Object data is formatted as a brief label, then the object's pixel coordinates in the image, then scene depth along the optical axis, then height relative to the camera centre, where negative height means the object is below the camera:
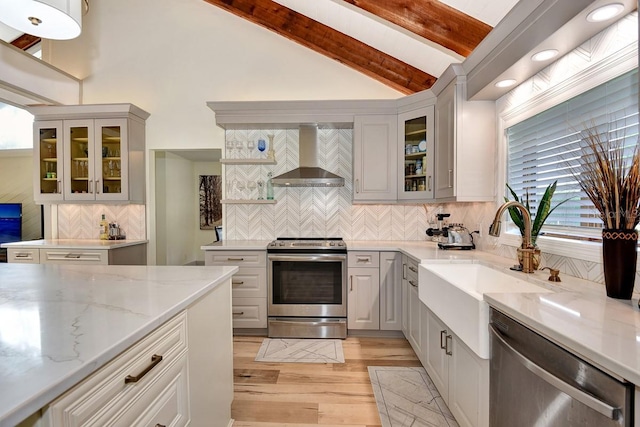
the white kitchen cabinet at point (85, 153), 3.56 +0.68
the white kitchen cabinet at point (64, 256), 3.29 -0.50
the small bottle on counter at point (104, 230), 3.79 -0.25
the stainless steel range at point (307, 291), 3.04 -0.82
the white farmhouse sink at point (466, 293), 1.35 -0.47
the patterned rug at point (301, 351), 2.64 -1.29
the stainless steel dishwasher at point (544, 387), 0.77 -0.53
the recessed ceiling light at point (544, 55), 1.72 +0.90
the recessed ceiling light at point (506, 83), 2.13 +0.91
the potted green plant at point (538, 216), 1.75 -0.04
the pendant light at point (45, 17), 1.59 +1.06
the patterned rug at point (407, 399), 1.88 -1.30
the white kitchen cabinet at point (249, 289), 3.10 -0.81
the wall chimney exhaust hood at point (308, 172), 3.29 +0.42
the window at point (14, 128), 4.95 +1.38
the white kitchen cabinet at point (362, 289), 3.04 -0.79
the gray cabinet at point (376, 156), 3.28 +0.58
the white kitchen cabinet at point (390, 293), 3.00 -0.82
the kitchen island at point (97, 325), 0.64 -0.34
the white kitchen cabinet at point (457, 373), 1.42 -0.91
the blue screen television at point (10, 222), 5.06 -0.20
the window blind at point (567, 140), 1.43 +0.41
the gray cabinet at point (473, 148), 2.55 +0.52
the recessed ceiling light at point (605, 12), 1.32 +0.88
